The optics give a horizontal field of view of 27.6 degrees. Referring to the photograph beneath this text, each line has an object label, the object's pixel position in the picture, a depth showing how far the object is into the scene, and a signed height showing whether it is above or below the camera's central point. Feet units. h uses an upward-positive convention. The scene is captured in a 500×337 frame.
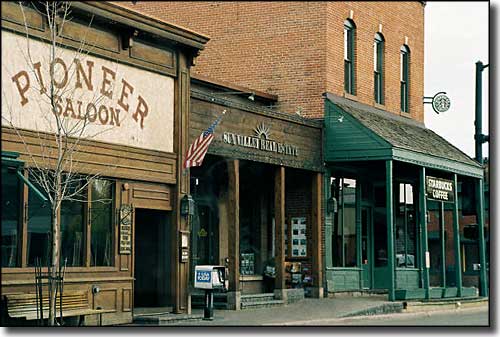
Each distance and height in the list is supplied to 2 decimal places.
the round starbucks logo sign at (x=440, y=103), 78.57 +13.21
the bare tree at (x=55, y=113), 53.72 +8.83
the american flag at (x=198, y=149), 65.26 +8.01
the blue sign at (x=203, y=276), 62.95 -0.10
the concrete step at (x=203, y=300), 71.36 -1.84
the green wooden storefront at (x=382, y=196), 81.51 +6.73
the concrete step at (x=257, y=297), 72.64 -1.69
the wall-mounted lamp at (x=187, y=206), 65.26 +4.38
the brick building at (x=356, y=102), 79.36 +14.46
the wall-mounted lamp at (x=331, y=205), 84.84 +5.72
